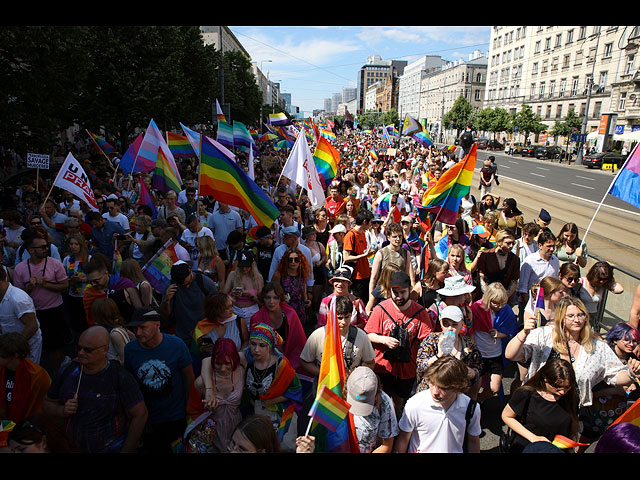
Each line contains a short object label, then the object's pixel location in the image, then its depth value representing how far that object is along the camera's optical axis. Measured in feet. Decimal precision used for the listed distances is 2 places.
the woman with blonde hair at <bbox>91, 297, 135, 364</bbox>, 11.06
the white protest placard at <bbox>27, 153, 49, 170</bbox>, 25.20
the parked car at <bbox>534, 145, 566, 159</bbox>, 144.66
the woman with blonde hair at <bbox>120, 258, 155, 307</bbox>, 14.07
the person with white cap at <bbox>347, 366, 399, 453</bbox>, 8.60
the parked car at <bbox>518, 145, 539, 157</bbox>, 151.64
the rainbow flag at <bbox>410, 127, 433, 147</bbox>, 54.49
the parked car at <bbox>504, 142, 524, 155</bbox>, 161.10
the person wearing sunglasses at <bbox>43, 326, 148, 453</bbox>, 8.69
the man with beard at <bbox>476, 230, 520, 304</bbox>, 16.89
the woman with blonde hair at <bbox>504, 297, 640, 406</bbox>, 10.73
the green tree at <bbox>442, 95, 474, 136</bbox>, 220.64
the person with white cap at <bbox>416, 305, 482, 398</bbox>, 11.05
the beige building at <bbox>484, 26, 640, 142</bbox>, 150.10
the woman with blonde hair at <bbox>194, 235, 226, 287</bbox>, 16.60
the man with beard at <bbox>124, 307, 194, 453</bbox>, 9.76
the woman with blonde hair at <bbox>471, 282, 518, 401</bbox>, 13.02
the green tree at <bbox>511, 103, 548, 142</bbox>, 168.86
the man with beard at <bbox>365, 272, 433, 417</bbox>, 12.05
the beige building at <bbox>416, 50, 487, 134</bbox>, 298.76
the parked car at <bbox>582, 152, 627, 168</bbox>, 108.88
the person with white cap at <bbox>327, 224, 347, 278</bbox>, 20.30
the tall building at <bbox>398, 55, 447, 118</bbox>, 392.68
